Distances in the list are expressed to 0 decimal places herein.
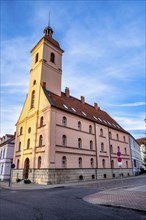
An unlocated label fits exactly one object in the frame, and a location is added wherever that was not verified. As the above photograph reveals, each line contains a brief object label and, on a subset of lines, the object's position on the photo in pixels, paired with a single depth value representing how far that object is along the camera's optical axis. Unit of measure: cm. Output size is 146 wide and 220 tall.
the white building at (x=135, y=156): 4544
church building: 2388
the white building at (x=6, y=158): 3447
